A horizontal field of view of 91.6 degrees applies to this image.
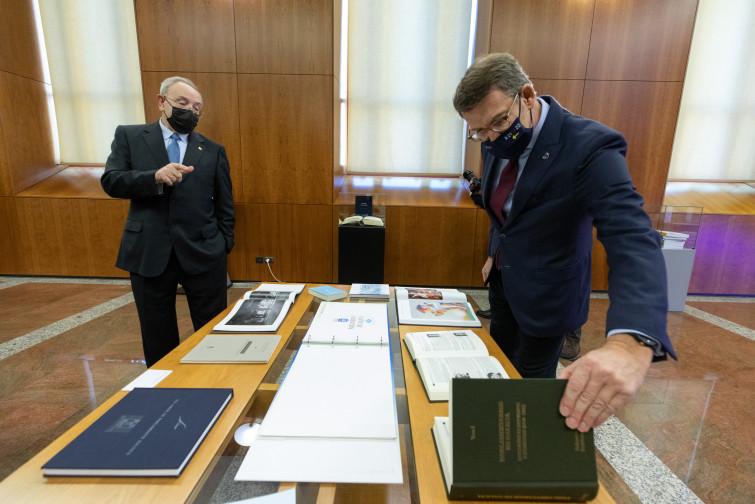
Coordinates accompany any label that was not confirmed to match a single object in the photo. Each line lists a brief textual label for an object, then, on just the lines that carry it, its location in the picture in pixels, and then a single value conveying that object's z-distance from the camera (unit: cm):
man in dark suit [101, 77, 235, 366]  167
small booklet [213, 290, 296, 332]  128
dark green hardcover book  58
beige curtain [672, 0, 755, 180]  425
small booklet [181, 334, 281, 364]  105
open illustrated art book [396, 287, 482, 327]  133
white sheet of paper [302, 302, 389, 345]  116
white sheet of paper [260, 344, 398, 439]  75
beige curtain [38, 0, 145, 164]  423
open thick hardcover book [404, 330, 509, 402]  92
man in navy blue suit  61
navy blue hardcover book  63
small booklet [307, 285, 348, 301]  161
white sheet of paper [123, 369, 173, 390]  92
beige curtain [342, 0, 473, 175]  418
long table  60
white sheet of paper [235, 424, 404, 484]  64
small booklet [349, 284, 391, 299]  163
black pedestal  350
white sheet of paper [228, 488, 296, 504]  61
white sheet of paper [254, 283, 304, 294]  169
